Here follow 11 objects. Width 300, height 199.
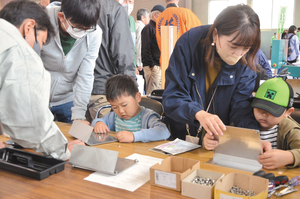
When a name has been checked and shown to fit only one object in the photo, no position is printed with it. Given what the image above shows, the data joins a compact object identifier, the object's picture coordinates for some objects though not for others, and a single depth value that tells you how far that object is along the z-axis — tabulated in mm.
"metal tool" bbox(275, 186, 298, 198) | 925
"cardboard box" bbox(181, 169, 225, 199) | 909
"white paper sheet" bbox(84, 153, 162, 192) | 1045
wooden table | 981
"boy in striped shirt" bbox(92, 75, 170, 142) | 1811
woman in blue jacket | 1455
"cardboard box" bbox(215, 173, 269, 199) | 864
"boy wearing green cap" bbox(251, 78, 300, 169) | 1356
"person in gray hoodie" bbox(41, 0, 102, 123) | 1894
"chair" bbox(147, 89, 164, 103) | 2521
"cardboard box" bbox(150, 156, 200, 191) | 986
